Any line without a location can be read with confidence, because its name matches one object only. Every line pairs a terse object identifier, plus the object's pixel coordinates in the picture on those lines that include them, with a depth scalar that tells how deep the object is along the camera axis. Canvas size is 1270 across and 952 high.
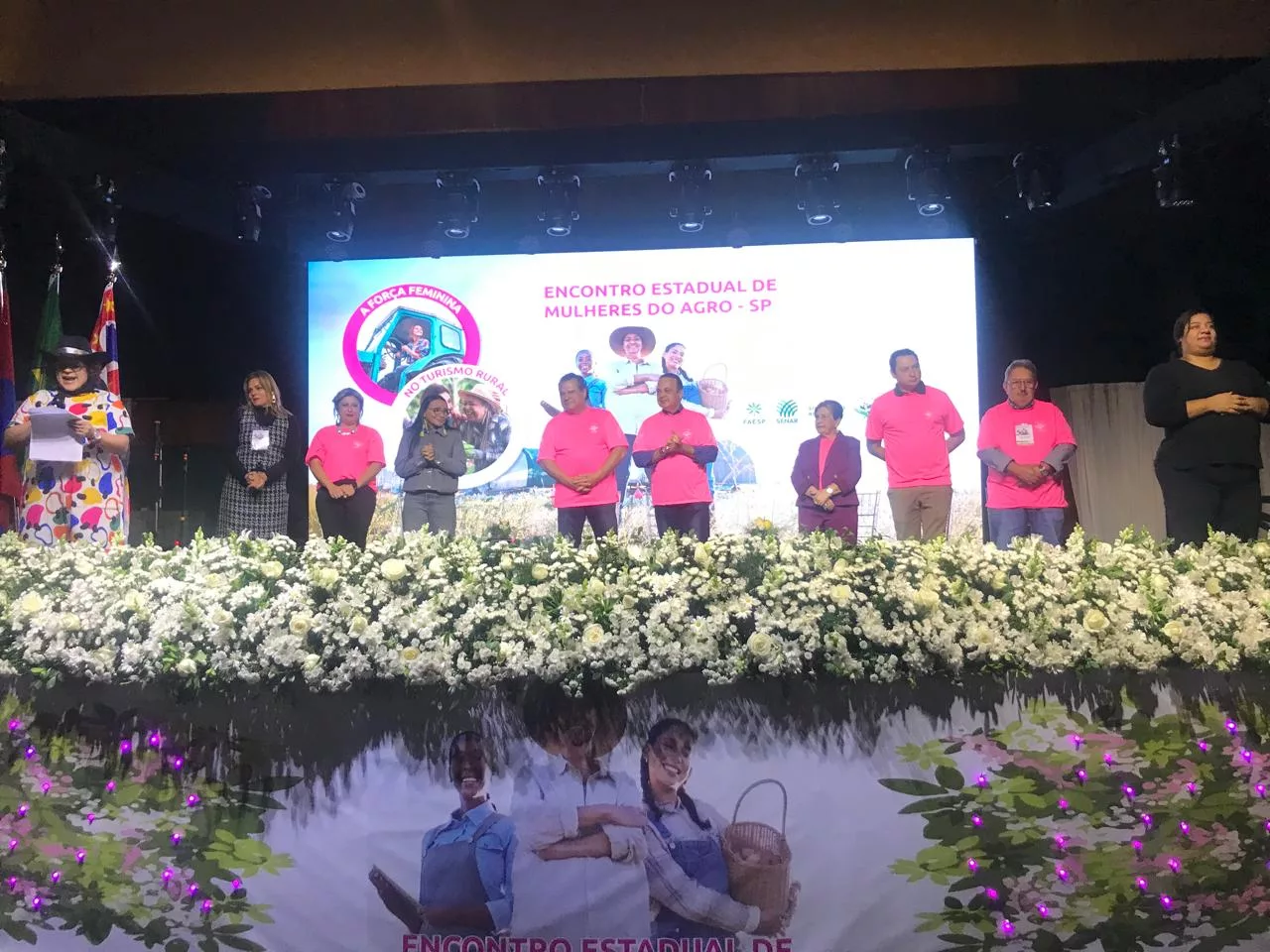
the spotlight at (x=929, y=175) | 4.43
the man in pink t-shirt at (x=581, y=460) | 4.27
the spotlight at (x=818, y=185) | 4.46
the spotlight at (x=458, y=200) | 4.66
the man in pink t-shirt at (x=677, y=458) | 4.38
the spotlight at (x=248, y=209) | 4.67
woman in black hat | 3.32
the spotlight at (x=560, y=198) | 4.61
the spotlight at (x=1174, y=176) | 3.98
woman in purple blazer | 4.68
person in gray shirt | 4.57
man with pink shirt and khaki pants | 4.52
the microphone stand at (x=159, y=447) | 5.27
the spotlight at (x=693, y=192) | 4.51
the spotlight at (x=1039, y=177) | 4.39
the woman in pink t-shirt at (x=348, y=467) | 4.61
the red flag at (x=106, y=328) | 4.13
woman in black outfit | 3.10
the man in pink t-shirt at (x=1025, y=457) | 4.02
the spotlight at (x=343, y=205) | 4.74
